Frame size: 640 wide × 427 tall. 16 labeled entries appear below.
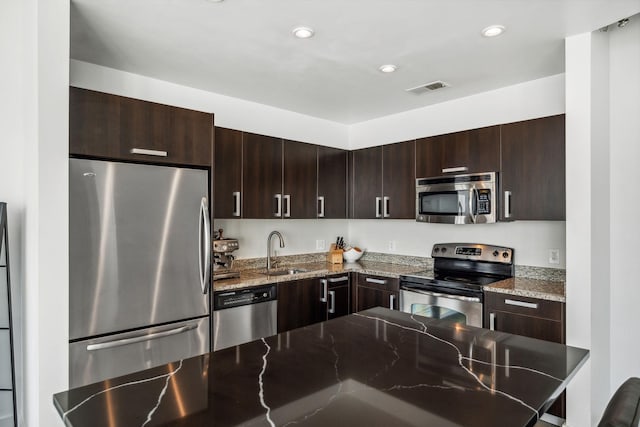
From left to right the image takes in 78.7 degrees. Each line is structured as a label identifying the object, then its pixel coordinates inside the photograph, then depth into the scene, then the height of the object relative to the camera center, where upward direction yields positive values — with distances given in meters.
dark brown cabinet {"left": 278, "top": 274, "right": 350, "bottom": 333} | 3.34 -0.79
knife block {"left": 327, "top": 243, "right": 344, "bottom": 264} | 4.34 -0.46
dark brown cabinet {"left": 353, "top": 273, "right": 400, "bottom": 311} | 3.55 -0.74
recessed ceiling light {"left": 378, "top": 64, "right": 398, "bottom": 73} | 2.96 +1.12
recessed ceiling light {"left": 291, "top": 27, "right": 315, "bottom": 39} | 2.38 +1.13
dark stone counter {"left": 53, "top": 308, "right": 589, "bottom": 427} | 0.98 -0.51
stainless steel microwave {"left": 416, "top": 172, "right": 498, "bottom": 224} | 3.19 +0.13
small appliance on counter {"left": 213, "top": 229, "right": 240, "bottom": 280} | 3.23 -0.37
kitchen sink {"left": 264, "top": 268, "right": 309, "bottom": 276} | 3.62 -0.55
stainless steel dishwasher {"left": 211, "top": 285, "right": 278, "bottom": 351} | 2.88 -0.78
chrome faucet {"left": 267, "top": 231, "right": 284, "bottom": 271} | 3.82 -0.31
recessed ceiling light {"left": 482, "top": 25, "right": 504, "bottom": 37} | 2.34 +1.12
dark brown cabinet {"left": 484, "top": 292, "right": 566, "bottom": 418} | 2.55 -0.72
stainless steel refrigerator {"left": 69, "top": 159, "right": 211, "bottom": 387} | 2.18 -0.32
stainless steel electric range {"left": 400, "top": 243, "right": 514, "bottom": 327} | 3.01 -0.56
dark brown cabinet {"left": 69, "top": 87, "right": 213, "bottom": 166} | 2.19 +0.53
